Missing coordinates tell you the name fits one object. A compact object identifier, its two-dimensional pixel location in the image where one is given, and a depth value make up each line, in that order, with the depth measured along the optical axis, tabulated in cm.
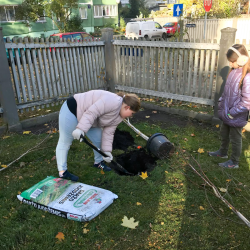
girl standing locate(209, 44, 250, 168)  335
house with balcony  2264
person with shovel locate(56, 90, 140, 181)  294
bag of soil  275
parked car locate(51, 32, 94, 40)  1433
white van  2350
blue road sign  1248
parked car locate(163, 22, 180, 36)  2575
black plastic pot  385
